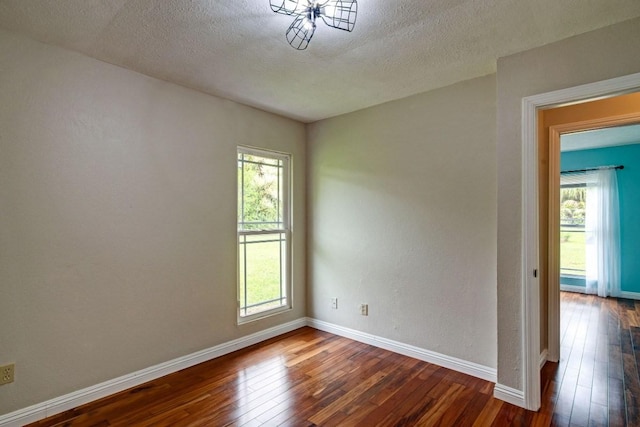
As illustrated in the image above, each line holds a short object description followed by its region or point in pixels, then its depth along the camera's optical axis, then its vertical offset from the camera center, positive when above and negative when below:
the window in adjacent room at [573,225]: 5.80 -0.14
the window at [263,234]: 3.37 -0.18
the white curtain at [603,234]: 5.32 -0.28
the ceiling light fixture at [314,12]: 1.67 +1.13
